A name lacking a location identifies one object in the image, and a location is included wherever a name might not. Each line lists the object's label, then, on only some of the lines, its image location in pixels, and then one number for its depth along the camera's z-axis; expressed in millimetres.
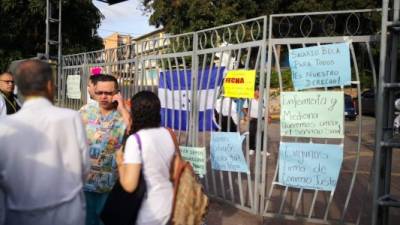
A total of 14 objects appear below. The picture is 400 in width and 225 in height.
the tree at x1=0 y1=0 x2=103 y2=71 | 18516
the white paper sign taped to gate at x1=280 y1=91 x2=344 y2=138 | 4793
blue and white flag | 5961
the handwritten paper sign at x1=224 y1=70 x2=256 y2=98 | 5285
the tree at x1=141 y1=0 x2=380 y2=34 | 23031
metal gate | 5105
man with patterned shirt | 3672
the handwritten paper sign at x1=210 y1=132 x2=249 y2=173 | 5535
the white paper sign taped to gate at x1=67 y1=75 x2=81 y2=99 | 11180
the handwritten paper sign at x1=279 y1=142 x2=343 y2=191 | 4879
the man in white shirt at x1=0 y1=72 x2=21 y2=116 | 5770
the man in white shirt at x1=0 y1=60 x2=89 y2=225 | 2357
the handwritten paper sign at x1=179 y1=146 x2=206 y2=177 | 5434
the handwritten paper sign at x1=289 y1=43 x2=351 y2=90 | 4738
